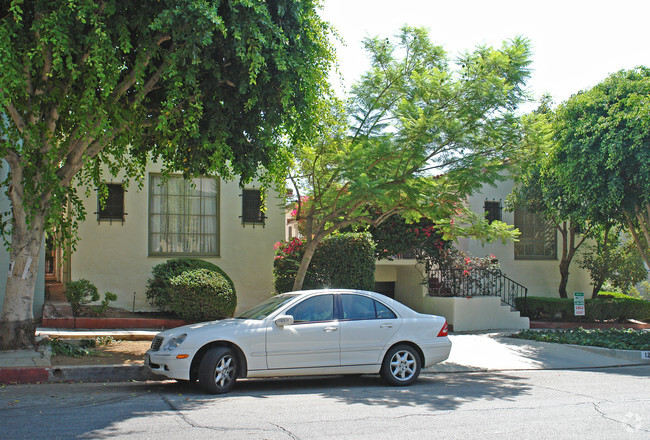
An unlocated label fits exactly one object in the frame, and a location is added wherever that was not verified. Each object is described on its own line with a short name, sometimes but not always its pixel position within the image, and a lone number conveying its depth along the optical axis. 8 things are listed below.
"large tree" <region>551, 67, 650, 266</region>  14.81
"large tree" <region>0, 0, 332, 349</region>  8.59
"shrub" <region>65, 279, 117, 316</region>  13.91
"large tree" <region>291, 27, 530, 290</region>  11.51
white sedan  8.30
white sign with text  15.59
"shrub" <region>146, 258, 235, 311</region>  14.44
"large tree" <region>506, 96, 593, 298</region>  12.16
